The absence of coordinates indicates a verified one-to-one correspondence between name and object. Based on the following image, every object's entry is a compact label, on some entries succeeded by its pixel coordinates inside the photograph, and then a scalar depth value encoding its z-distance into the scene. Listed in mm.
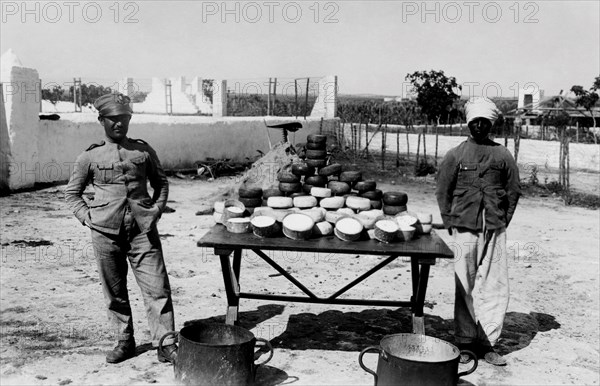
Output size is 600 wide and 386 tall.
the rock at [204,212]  11527
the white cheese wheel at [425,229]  5113
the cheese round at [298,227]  4738
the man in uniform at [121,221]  4543
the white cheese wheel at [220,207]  5447
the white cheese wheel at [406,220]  4982
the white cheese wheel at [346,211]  5363
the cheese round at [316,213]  5004
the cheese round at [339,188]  5777
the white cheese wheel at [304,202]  5395
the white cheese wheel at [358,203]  5438
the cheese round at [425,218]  5188
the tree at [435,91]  34844
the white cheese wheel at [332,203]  5484
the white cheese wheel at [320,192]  5586
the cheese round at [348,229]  4785
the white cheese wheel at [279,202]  5406
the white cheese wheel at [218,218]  5273
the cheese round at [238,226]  4914
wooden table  4535
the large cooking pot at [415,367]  3578
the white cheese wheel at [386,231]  4738
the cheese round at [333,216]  5067
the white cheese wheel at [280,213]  4993
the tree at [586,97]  30688
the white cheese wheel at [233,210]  5223
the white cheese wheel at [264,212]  5086
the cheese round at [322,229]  4910
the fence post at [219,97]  21875
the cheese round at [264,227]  4781
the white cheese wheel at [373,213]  5068
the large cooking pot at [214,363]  3883
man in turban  4852
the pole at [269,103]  23331
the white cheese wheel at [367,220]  4957
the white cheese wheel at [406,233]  4840
